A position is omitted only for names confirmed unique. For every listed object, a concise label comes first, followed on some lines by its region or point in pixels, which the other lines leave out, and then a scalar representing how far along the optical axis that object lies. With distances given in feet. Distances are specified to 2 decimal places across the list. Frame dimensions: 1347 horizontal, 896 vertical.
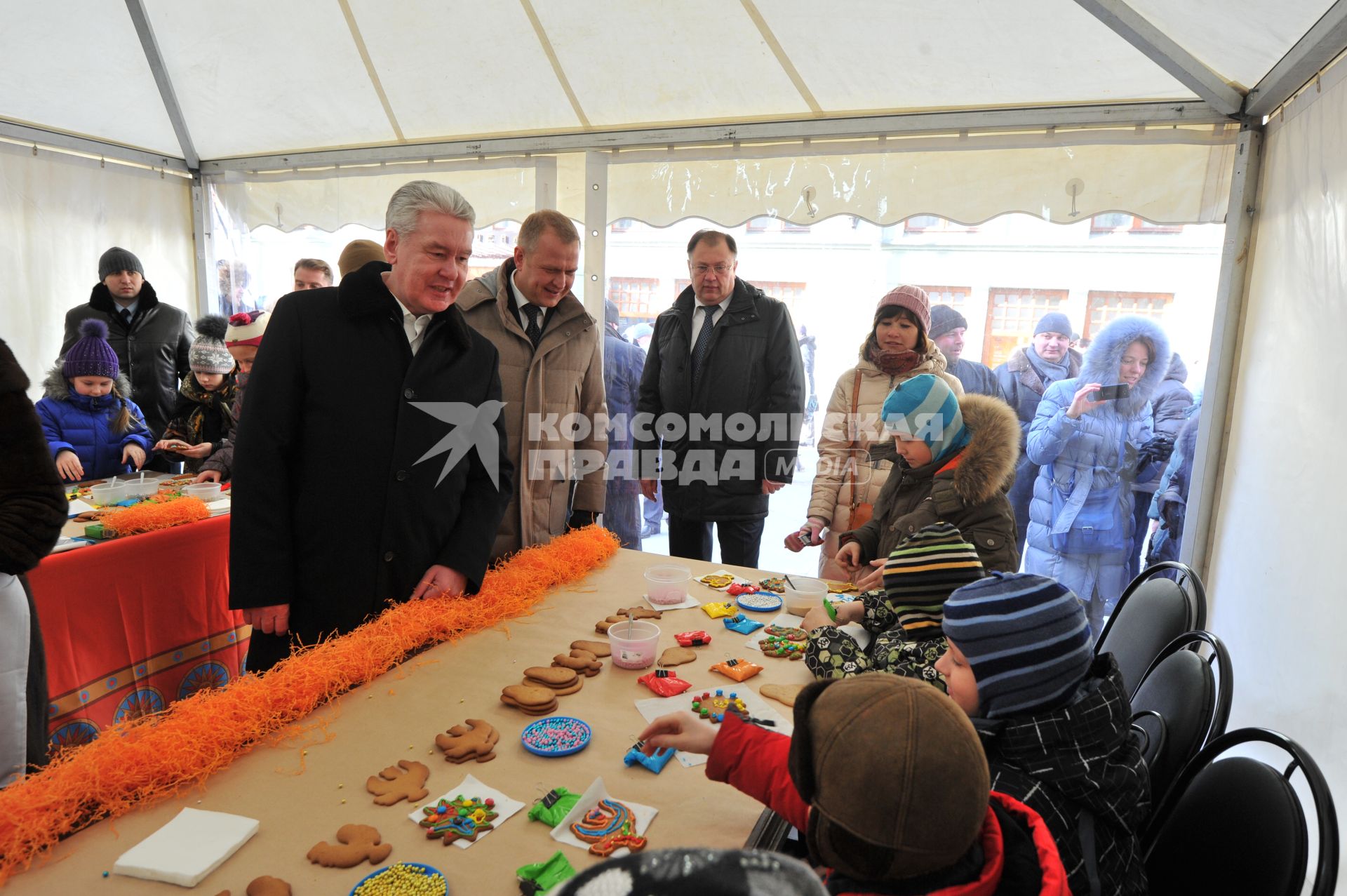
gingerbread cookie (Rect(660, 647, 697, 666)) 5.52
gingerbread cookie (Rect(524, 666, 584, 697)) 4.97
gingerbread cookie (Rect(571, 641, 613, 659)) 5.56
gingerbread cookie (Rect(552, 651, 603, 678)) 5.27
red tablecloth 7.50
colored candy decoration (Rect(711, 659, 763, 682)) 5.29
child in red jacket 2.50
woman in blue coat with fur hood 11.76
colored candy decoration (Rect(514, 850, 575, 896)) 3.11
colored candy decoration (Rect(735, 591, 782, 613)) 6.77
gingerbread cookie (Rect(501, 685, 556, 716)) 4.64
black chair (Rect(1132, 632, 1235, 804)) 4.44
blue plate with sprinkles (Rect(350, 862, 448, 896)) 3.03
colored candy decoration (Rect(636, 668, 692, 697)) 5.00
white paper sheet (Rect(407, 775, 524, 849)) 3.60
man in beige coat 8.46
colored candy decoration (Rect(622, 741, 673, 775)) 4.07
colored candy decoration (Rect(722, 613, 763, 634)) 6.23
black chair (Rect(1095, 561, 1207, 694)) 5.63
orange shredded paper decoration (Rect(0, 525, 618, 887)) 3.24
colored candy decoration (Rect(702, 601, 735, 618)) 6.55
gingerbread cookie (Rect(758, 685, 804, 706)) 5.00
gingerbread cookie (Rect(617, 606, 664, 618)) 6.46
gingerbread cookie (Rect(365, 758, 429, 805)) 3.70
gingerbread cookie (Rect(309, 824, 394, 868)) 3.20
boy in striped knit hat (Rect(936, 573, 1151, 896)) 3.51
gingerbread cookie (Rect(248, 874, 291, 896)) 2.96
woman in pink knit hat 10.10
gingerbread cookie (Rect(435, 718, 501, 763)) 4.09
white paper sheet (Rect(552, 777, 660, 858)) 3.47
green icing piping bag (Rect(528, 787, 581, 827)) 3.56
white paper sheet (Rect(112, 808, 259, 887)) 3.04
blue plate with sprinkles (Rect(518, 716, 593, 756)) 4.18
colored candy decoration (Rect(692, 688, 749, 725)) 4.69
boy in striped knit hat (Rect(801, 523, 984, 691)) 5.28
